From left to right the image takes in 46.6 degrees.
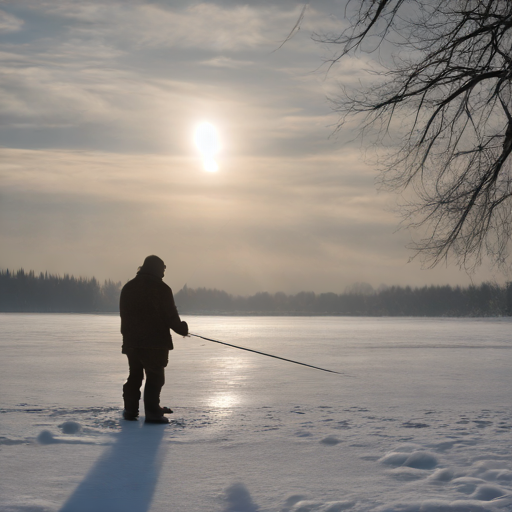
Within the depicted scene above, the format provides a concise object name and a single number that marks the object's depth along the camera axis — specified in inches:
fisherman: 255.6
